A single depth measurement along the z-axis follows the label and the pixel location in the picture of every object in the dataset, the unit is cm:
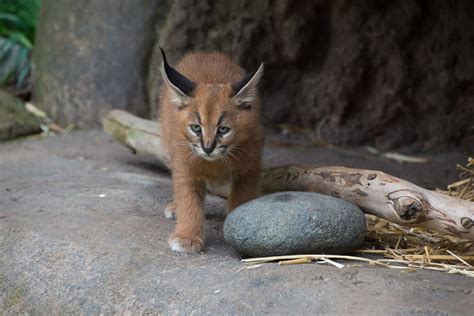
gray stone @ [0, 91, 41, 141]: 1895
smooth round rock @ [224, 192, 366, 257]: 1002
